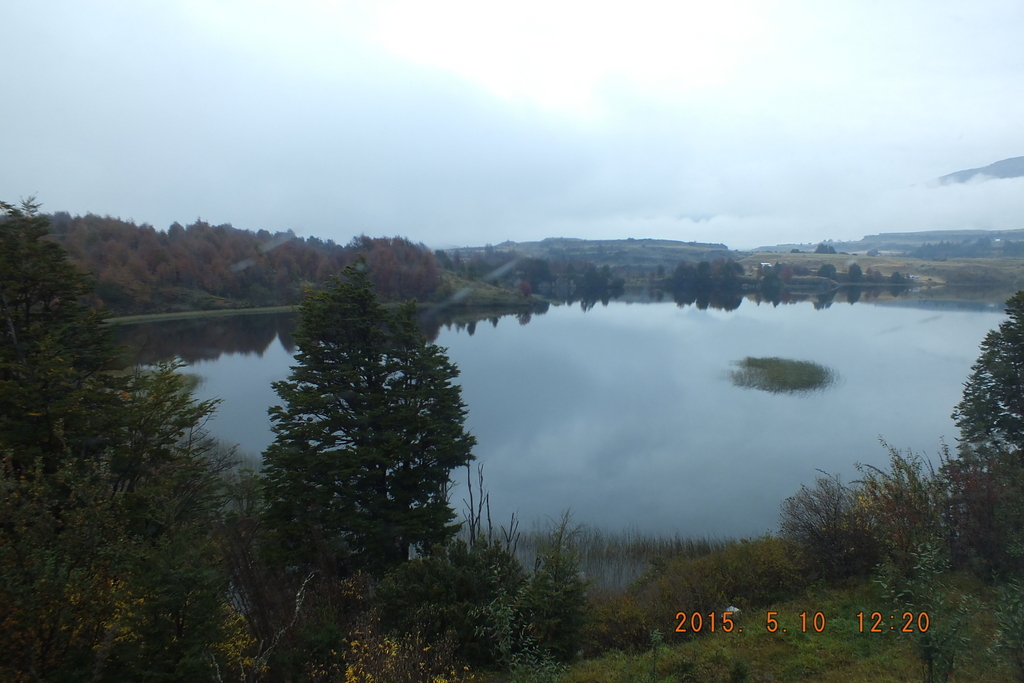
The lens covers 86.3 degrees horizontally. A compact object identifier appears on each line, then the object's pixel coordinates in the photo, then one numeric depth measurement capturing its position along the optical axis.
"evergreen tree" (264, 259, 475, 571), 8.42
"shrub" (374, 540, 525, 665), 5.29
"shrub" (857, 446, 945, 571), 4.91
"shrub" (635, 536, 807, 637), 6.44
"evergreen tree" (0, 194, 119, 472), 6.36
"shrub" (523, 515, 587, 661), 5.23
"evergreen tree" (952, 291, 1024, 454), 10.30
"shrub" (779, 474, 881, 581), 6.77
